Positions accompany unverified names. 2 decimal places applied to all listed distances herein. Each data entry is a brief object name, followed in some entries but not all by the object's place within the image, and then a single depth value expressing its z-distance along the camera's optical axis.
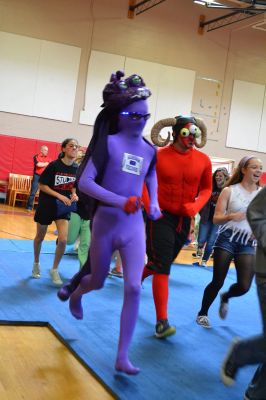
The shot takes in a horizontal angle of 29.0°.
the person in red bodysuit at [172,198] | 4.13
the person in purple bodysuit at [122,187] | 3.21
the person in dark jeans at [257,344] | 2.62
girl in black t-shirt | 5.49
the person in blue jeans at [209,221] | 8.17
